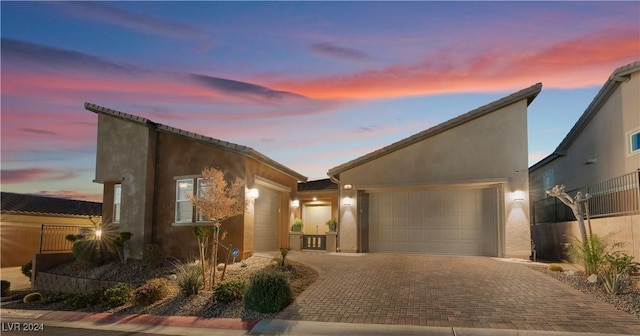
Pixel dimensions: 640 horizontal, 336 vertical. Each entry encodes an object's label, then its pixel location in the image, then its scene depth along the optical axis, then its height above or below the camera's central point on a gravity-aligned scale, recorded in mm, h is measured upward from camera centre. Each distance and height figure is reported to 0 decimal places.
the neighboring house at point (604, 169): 12023 +1698
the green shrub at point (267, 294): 8773 -1579
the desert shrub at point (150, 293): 10180 -1821
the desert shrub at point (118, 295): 10633 -1980
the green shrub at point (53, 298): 12120 -2338
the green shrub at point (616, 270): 8977 -1126
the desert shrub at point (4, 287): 14734 -2465
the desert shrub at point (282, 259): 12477 -1255
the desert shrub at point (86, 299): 11016 -2150
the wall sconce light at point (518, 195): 14945 +712
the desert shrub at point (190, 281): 10352 -1575
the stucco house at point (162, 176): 15258 +1337
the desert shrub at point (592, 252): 10242 -836
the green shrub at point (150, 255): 14695 -1367
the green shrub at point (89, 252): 15352 -1342
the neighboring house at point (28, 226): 21453 -650
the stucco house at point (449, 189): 15266 +986
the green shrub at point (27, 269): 16359 -2076
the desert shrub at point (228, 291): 9633 -1671
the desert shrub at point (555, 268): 12110 -1388
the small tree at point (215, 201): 11586 +334
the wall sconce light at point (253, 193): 15120 +716
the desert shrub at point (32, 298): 12766 -2448
